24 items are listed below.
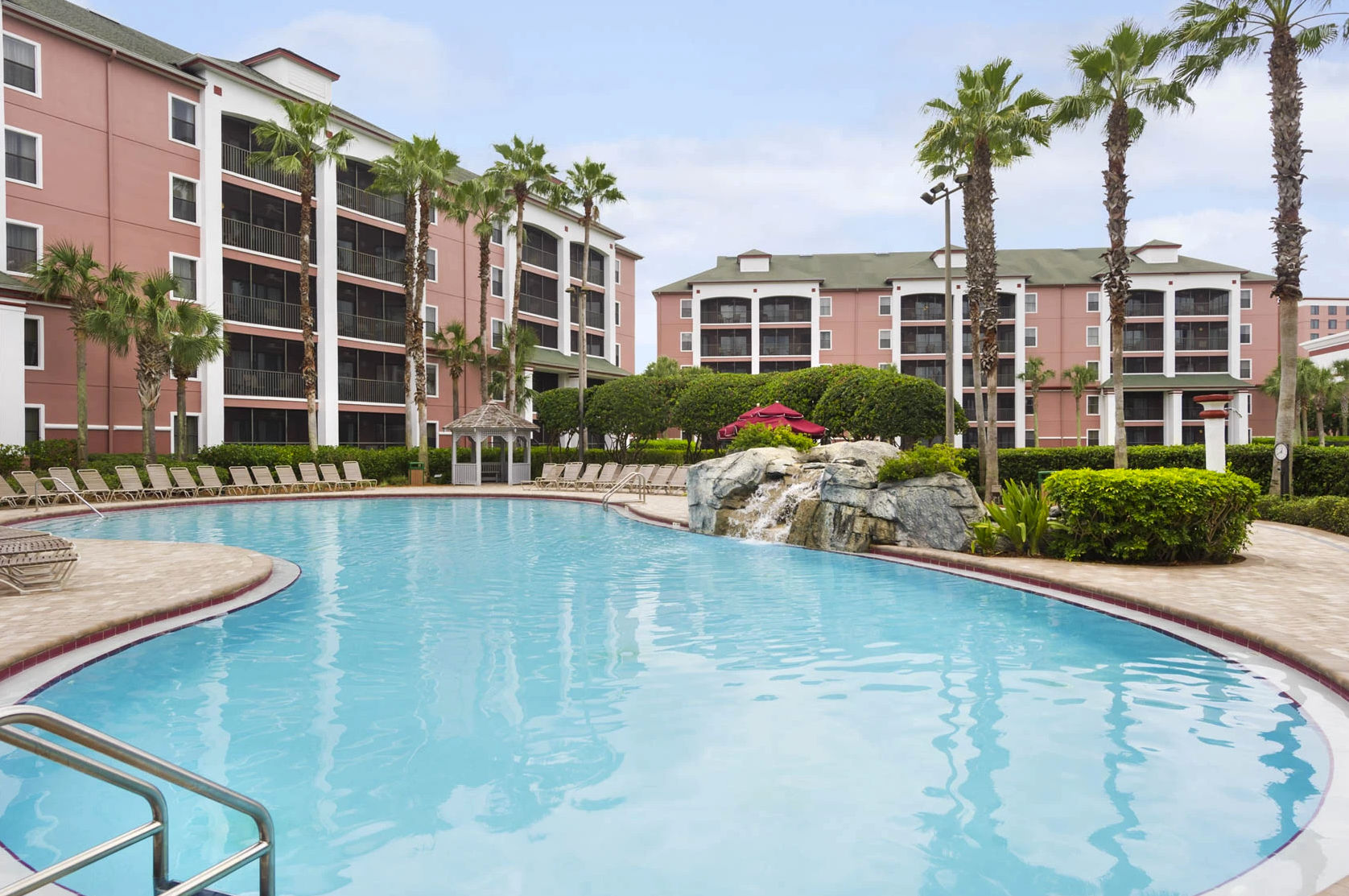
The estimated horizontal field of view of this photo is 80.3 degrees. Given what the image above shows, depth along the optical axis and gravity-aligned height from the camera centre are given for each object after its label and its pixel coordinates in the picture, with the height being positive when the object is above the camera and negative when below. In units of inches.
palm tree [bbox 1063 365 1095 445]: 2153.1 +173.1
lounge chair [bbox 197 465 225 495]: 1013.2 -46.3
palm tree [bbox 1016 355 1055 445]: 2135.7 +178.5
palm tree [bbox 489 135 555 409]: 1342.3 +455.9
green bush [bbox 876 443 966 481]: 544.7 -14.2
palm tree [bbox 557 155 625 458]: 1413.6 +453.7
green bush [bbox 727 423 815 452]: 794.2 +3.5
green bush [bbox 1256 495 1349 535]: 581.3 -54.4
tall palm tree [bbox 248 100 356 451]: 1136.8 +423.6
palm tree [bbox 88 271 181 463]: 937.5 +135.5
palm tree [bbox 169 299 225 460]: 1015.0 +127.3
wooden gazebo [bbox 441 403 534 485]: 1258.0 +18.9
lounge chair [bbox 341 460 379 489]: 1155.3 -44.4
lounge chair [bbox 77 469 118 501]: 884.6 -45.6
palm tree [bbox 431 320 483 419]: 1449.3 +174.4
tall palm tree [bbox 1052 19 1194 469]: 792.9 +350.3
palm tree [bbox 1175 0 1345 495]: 710.5 +332.8
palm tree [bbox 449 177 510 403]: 1343.5 +408.0
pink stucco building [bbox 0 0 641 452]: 991.0 +318.7
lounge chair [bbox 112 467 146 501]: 923.4 -46.5
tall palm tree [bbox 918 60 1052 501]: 782.5 +315.1
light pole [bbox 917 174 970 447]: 782.5 +130.6
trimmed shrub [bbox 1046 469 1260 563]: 429.7 -38.5
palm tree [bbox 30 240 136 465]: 916.0 +183.8
